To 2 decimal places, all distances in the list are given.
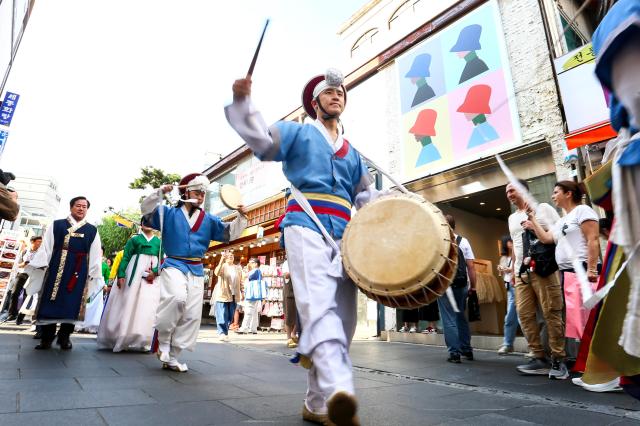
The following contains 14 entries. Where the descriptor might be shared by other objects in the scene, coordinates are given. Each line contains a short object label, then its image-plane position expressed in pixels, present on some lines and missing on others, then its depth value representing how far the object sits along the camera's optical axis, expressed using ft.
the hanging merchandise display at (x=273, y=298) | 34.96
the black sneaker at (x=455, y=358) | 15.29
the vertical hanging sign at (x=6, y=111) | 34.36
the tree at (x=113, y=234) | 104.63
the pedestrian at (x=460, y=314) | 15.71
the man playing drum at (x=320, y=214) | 5.78
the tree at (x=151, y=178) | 74.59
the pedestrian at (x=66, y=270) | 16.12
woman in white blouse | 10.46
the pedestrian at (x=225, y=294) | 27.47
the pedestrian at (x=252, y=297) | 32.07
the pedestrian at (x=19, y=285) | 30.29
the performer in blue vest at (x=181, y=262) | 12.20
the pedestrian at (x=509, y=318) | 17.33
